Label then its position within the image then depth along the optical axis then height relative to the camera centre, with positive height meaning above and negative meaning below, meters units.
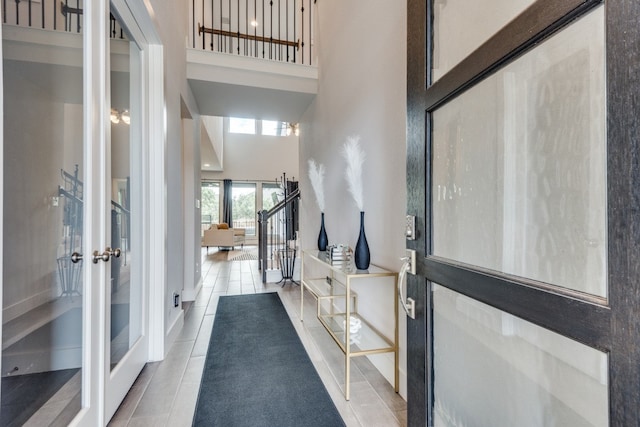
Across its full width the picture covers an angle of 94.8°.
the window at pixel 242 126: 10.09 +3.04
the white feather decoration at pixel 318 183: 2.99 +0.31
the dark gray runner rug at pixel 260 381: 1.58 -1.09
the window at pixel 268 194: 10.48 +0.70
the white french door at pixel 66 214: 1.00 +0.00
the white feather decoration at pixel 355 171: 2.07 +0.30
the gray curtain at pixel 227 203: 10.04 +0.36
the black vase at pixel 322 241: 2.82 -0.27
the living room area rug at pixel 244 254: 7.25 -1.11
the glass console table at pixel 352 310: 1.79 -0.80
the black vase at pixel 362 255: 1.94 -0.28
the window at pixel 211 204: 10.12 +0.34
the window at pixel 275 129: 10.48 +3.04
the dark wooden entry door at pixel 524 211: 0.54 +0.00
